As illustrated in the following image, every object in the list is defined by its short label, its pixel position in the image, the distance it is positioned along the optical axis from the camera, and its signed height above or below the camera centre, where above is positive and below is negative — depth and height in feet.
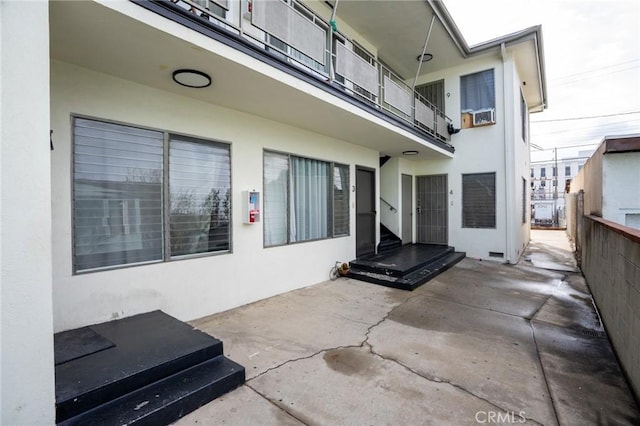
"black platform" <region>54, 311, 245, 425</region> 6.82 -4.21
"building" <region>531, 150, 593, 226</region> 80.28 +11.46
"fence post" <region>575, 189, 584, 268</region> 25.65 -1.62
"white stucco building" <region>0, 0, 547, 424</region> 5.85 +2.61
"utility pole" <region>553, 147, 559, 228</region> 75.68 +5.28
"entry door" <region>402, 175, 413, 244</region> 30.76 +0.29
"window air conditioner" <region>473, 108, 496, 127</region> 27.78 +8.91
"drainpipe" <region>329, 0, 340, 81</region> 14.70 +8.37
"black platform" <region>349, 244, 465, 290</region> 19.51 -4.18
